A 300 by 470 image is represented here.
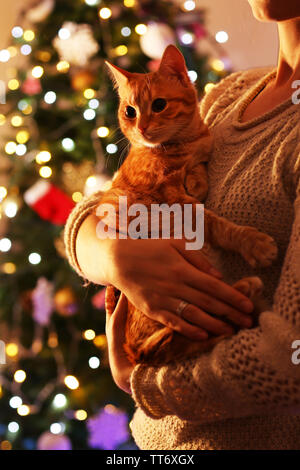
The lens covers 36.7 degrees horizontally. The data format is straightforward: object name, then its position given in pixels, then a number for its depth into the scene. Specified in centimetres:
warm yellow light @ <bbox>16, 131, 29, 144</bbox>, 240
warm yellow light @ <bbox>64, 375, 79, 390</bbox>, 230
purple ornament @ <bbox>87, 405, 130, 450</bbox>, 227
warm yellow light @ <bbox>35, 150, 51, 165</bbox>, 232
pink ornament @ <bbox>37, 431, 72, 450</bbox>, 226
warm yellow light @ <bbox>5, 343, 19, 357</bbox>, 251
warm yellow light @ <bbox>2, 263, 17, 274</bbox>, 240
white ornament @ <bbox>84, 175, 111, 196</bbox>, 221
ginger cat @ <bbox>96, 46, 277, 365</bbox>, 78
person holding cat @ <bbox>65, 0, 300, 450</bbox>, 67
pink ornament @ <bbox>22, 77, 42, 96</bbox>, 234
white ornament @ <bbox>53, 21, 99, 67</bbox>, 218
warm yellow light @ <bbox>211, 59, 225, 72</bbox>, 217
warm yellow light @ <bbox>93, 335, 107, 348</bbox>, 233
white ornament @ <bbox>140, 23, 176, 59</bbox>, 202
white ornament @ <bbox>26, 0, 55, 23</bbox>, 229
